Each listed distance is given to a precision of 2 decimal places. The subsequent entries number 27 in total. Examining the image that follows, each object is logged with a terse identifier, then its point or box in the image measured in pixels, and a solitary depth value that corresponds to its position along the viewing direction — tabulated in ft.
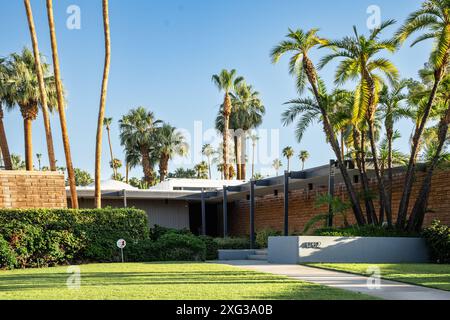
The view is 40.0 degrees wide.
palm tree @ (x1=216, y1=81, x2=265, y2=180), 163.53
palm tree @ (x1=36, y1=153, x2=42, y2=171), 293.23
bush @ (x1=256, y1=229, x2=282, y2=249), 93.97
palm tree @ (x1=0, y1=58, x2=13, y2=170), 101.55
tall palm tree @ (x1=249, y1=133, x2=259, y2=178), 245.63
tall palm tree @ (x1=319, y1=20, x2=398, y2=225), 66.33
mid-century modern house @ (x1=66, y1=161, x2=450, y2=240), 74.38
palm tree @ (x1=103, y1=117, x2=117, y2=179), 220.84
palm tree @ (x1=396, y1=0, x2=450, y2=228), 61.87
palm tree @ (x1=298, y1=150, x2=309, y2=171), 250.25
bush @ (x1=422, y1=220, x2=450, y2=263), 59.26
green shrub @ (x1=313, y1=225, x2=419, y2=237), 63.98
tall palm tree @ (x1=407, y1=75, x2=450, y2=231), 62.54
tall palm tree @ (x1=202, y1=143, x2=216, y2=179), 286.87
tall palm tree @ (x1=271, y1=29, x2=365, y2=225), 68.53
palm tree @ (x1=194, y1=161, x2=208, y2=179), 250.57
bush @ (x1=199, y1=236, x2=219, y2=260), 82.94
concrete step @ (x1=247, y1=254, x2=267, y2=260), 76.37
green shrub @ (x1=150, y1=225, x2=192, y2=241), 88.22
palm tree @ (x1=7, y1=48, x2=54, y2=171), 109.09
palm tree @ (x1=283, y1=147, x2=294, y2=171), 243.81
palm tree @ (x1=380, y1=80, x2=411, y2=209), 69.00
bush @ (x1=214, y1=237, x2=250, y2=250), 91.97
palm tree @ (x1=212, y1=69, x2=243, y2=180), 149.59
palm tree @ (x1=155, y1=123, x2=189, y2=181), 160.76
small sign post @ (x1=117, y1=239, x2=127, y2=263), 66.80
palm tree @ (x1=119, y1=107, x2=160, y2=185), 162.09
